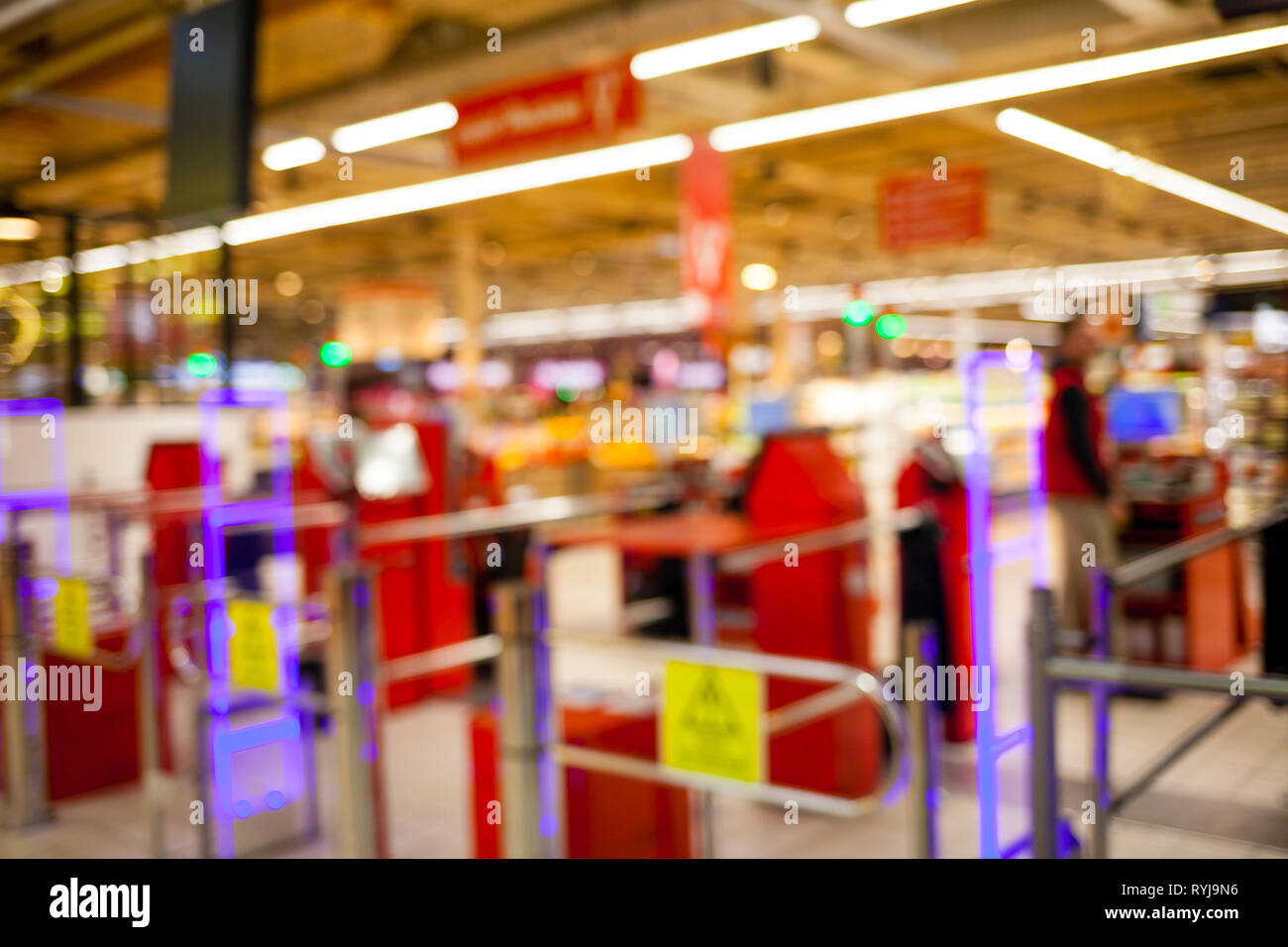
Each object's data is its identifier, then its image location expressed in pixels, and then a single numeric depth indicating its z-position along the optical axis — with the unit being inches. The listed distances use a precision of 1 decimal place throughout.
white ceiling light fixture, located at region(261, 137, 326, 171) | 288.0
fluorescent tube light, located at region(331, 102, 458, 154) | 245.4
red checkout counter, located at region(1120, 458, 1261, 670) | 225.9
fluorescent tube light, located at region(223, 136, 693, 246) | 295.4
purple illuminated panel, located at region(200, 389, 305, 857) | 142.2
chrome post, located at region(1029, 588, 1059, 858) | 78.9
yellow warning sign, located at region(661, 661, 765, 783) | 83.0
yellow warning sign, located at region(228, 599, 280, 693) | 123.0
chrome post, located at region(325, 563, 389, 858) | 119.6
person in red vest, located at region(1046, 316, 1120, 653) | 215.8
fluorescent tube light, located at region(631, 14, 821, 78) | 204.7
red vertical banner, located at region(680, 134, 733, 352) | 287.0
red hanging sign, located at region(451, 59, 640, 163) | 203.5
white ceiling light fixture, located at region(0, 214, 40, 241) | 262.7
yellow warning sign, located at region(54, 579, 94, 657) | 154.3
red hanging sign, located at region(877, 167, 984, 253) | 317.4
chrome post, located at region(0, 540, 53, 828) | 170.1
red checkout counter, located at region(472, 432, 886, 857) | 162.2
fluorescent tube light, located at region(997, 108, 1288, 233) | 285.7
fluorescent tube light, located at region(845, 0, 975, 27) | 200.1
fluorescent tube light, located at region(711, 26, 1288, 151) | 215.9
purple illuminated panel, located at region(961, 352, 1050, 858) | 140.3
